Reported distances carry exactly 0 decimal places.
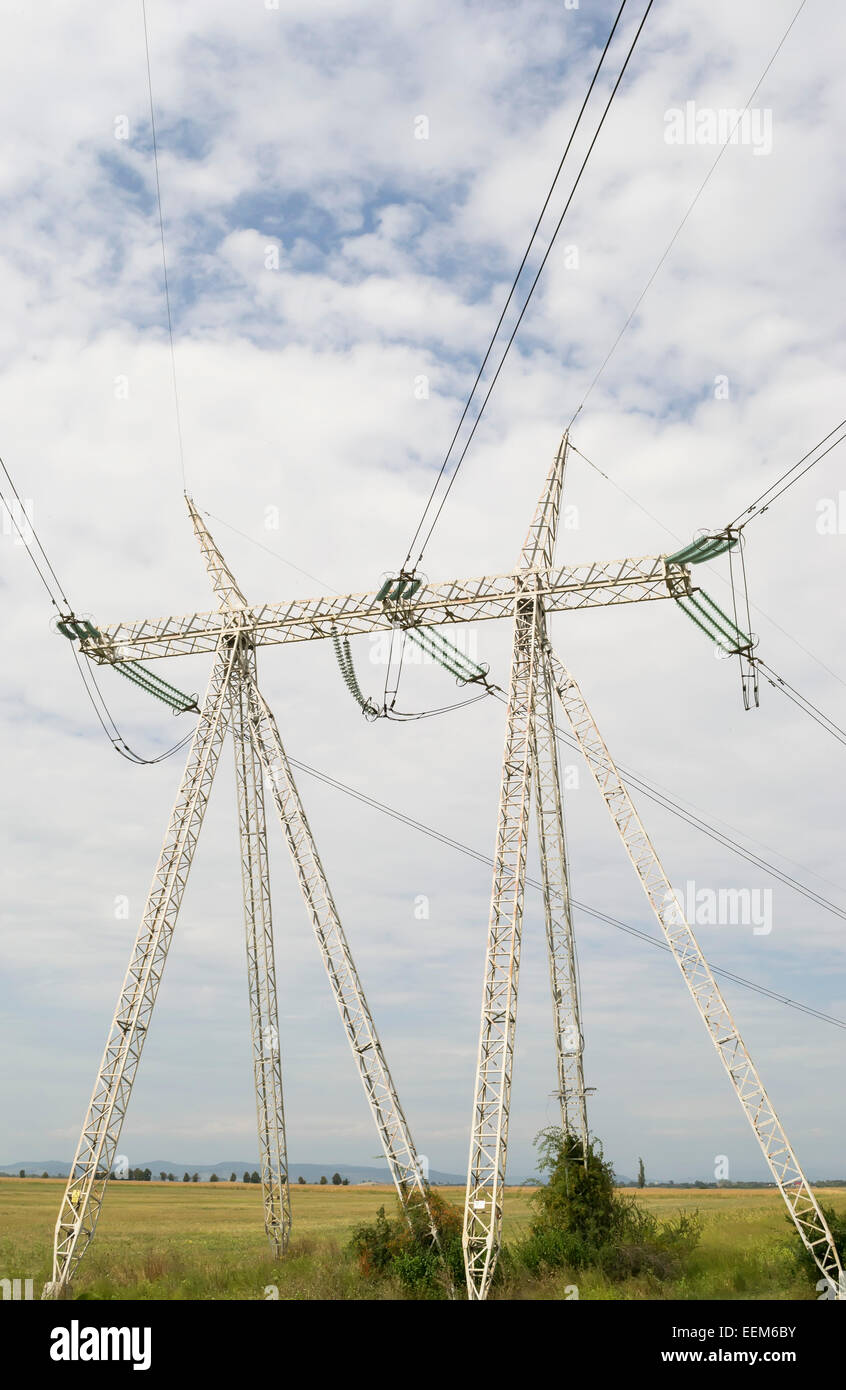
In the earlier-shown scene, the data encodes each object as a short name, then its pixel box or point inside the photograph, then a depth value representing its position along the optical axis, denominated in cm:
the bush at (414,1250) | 2773
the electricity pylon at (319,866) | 2578
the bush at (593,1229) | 2755
